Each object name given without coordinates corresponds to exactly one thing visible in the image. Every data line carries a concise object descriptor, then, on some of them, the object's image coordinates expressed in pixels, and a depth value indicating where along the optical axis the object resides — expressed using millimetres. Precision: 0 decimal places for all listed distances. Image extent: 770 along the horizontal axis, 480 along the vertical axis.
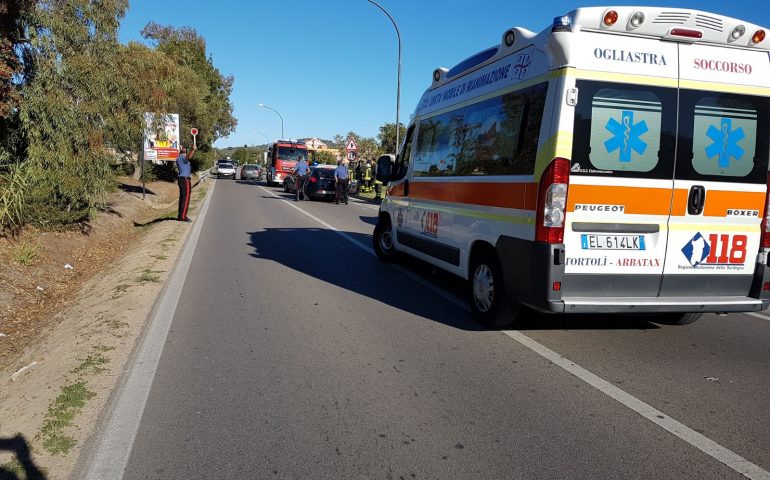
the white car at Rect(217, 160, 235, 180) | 54906
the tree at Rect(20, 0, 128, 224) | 9875
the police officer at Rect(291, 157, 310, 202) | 26234
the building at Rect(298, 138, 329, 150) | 183625
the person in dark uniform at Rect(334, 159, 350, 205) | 24094
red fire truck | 38000
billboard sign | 22984
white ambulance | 4727
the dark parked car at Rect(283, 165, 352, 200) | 25739
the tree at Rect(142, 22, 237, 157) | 31755
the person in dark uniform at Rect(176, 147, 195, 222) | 13695
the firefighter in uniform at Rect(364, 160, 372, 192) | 31103
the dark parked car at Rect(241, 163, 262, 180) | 50722
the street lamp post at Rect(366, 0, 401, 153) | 25047
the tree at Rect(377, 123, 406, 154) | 54719
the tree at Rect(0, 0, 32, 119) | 8836
